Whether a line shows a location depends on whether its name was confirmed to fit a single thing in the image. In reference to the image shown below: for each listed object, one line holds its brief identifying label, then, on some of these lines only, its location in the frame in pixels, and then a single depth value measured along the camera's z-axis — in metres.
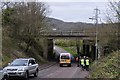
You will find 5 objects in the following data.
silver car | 26.09
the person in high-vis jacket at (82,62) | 40.63
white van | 60.88
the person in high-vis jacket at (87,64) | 39.34
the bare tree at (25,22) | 62.09
